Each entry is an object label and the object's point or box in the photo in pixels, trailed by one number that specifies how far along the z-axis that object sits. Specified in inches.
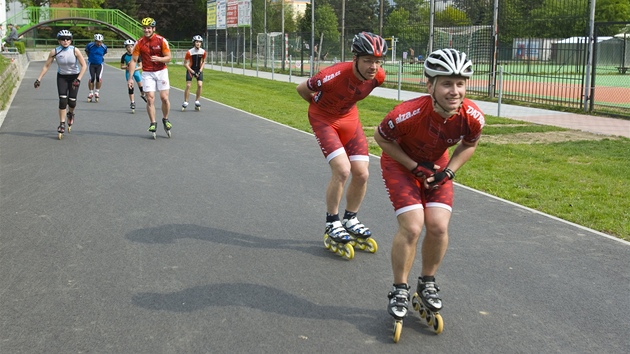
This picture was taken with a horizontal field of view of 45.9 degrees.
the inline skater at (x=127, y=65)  831.7
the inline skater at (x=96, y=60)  919.7
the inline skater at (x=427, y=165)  191.2
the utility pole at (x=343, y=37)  1474.9
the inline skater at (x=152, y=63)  576.7
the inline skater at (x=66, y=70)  581.6
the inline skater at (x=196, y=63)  835.4
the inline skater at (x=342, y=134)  269.0
